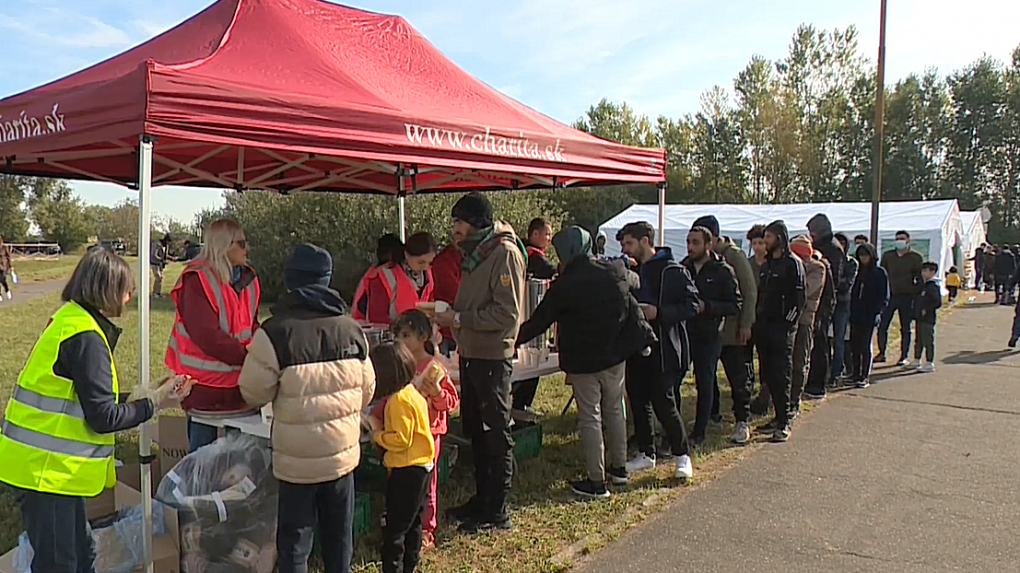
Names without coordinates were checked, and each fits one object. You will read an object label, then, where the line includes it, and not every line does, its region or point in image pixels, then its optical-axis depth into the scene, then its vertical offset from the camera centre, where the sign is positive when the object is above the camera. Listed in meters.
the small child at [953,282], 19.42 -0.45
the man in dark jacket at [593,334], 4.41 -0.46
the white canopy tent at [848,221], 20.11 +1.17
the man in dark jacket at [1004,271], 19.17 -0.15
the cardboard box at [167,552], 3.27 -1.34
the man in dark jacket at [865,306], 8.12 -0.47
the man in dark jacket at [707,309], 5.63 -0.37
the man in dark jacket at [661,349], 5.06 -0.62
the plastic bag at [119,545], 3.29 -1.31
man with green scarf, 4.00 -0.40
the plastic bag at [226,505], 3.32 -1.14
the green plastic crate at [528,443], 5.42 -1.37
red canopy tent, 3.13 +0.69
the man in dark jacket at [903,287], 9.34 -0.30
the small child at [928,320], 9.22 -0.69
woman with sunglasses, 3.39 -0.34
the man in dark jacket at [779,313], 5.87 -0.41
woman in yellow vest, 2.61 -0.60
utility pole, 13.99 +2.74
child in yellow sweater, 3.23 -0.85
